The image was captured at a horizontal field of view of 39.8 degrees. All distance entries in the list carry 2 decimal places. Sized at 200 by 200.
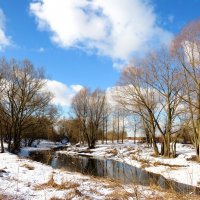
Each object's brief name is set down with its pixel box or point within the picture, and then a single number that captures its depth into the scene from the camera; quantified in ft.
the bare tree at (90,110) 178.70
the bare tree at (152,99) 93.45
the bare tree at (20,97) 107.45
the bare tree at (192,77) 76.07
